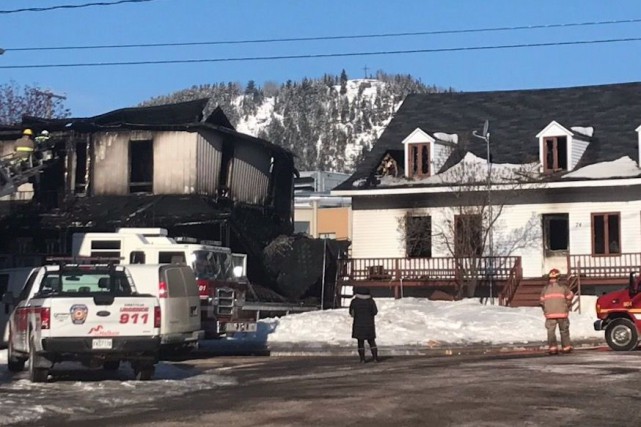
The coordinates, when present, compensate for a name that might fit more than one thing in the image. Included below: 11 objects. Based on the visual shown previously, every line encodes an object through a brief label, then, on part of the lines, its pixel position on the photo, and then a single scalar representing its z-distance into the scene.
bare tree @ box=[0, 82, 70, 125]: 69.88
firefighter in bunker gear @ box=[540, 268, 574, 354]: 24.38
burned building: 41.03
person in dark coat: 23.42
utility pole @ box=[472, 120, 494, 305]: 41.69
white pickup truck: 18.17
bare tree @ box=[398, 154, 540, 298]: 41.88
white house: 41.28
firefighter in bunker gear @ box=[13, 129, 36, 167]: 30.72
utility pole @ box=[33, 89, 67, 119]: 69.43
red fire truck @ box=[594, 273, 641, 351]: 25.12
